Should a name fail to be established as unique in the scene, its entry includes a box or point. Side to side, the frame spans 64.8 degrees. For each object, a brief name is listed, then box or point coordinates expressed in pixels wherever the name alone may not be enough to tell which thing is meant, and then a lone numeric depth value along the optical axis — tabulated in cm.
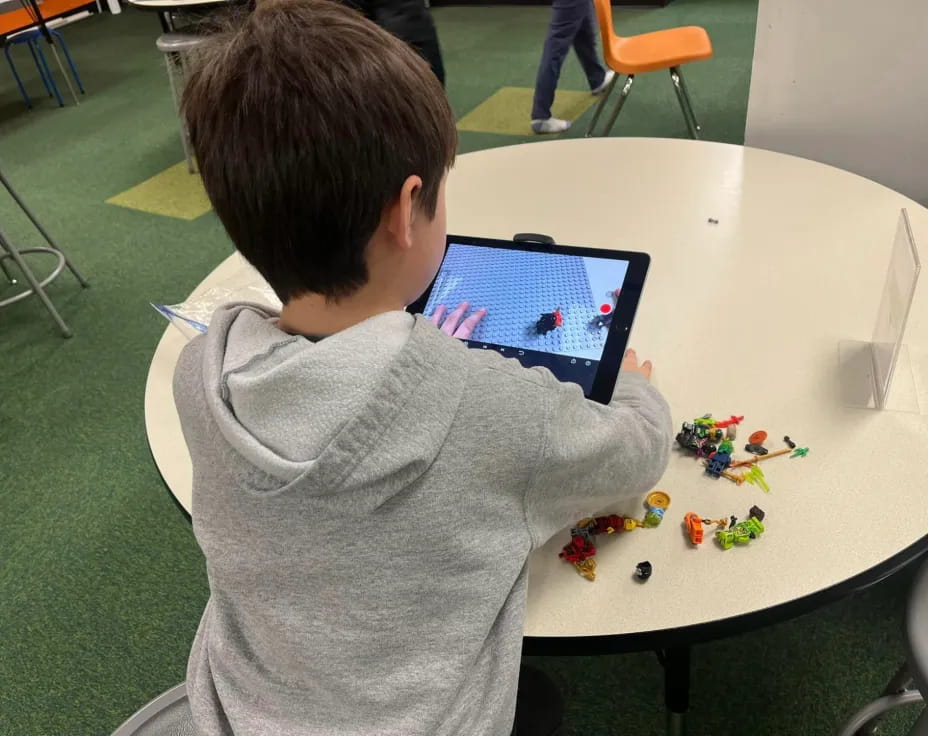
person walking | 312
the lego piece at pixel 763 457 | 80
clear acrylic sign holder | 79
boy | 54
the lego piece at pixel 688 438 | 82
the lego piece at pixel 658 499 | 77
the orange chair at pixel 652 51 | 269
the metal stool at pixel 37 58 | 418
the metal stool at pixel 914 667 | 79
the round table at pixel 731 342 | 70
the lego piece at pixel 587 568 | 71
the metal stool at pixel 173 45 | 297
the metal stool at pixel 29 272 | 236
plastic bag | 107
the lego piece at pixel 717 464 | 79
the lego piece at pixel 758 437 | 82
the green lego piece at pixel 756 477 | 78
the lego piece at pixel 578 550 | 73
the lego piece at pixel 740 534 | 72
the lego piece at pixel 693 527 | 72
